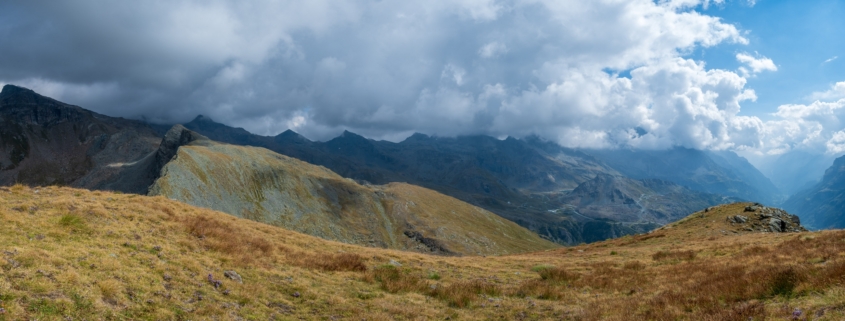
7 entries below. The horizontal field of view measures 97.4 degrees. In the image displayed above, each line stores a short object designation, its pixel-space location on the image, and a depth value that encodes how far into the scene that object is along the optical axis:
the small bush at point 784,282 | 12.79
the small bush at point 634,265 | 26.47
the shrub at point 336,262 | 23.16
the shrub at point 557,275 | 23.50
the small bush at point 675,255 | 29.10
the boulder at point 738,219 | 52.31
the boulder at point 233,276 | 17.48
